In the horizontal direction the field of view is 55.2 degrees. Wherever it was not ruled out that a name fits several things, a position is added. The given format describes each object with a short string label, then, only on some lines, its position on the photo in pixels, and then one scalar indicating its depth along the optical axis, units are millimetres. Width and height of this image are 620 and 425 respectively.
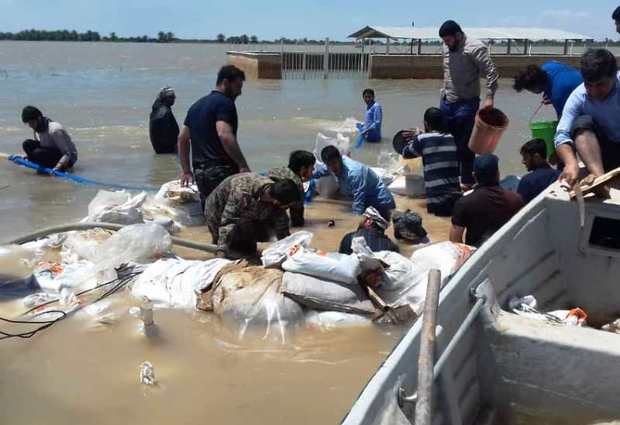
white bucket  6621
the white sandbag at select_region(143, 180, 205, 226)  5656
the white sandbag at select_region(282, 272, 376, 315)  3535
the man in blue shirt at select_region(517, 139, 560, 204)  4469
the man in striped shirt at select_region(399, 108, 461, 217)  5539
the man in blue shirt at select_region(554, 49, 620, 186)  3418
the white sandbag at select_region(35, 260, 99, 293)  4172
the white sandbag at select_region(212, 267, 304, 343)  3477
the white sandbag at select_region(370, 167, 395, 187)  6961
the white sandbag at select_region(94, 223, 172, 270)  4391
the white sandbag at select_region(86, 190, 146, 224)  5137
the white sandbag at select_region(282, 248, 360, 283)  3547
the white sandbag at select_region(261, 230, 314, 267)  3832
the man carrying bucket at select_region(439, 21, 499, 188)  5965
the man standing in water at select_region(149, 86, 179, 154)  9484
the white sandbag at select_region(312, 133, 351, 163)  6841
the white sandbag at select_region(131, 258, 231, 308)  3865
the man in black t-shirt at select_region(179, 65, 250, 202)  4617
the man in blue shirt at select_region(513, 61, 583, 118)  4797
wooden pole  1767
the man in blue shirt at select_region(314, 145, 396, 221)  5465
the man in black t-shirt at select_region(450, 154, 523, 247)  4070
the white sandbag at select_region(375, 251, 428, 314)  3580
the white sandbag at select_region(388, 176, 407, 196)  6668
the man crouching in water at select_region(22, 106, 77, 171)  8086
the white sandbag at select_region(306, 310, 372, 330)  3527
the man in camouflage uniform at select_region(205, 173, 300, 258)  4031
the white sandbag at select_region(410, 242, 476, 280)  3744
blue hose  7575
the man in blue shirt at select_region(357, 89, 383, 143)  10477
